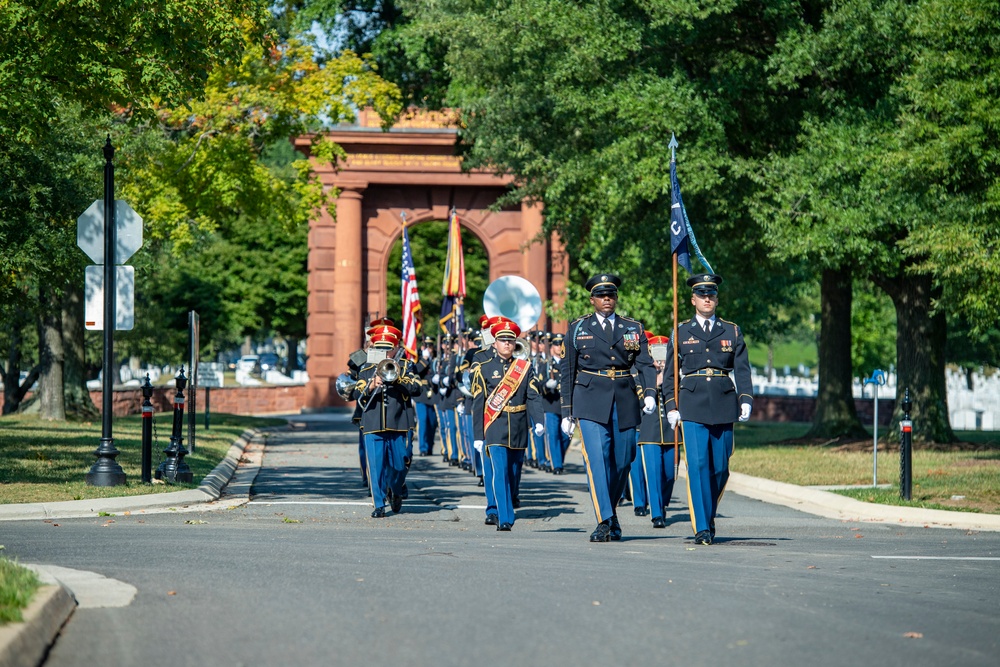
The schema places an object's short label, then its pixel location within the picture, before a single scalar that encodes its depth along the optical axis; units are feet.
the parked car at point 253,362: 353.51
